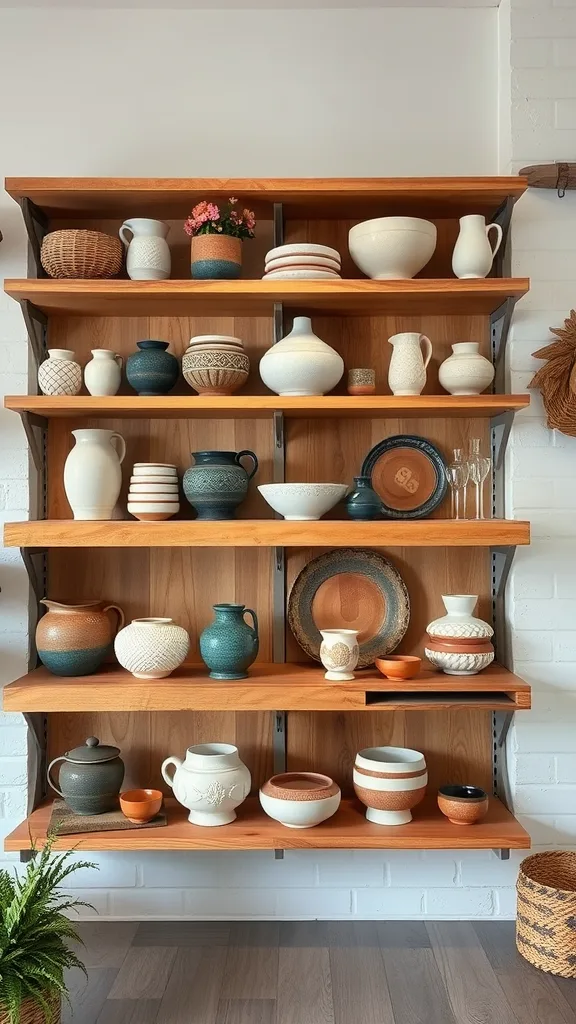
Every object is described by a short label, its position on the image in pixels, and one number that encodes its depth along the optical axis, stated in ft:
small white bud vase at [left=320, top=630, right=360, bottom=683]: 7.32
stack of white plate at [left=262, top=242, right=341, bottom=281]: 7.30
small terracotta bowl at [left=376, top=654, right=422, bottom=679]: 7.29
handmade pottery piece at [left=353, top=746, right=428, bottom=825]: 7.27
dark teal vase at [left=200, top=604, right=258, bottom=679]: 7.31
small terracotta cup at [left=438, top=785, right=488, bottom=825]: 7.28
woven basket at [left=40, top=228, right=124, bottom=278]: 7.41
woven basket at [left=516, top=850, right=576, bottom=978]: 6.89
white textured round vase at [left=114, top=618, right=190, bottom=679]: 7.30
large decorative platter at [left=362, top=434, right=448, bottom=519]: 8.02
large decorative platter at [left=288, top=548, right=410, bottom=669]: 7.93
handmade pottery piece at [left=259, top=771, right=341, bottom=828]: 7.14
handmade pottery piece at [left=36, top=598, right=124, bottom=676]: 7.42
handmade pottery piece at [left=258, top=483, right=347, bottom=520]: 7.23
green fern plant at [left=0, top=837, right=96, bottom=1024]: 5.78
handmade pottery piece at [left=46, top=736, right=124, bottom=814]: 7.35
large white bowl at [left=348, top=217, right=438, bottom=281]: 7.30
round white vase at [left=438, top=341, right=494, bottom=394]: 7.50
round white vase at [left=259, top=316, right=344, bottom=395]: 7.26
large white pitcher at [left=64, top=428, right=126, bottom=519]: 7.48
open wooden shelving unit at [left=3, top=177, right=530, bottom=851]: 7.39
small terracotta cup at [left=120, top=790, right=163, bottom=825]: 7.27
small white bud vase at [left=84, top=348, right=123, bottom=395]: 7.57
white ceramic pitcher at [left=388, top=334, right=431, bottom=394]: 7.49
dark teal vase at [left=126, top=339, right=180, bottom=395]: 7.52
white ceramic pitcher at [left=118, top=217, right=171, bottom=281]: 7.50
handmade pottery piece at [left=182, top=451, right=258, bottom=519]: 7.36
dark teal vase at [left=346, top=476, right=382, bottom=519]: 7.36
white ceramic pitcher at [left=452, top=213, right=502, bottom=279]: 7.43
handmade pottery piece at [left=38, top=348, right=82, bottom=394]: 7.48
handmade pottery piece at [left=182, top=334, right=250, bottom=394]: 7.40
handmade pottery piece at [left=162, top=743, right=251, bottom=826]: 7.20
